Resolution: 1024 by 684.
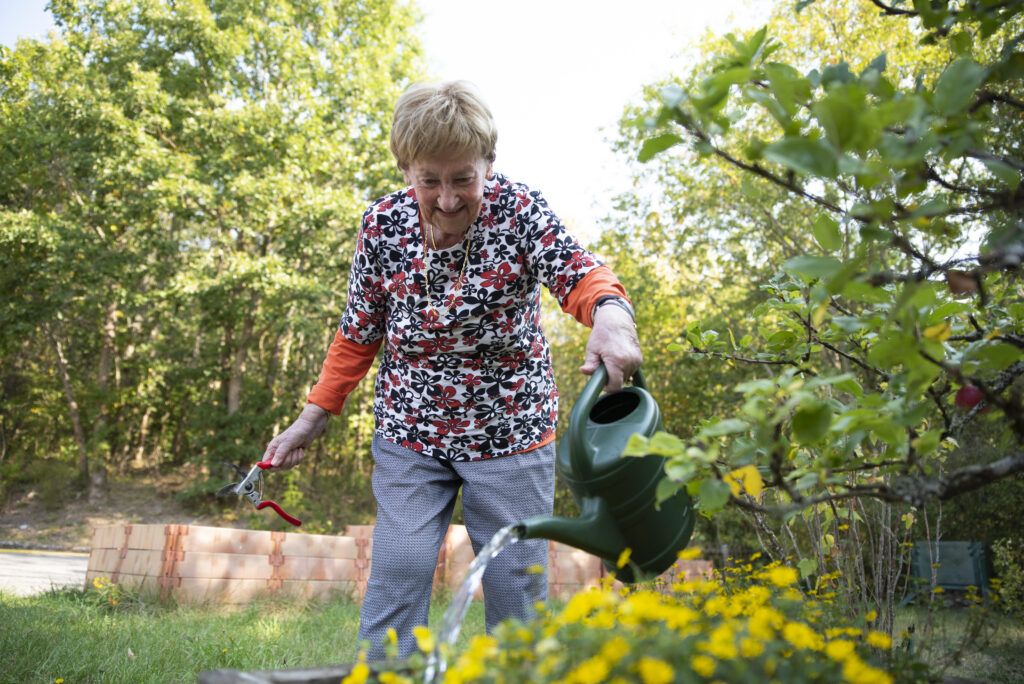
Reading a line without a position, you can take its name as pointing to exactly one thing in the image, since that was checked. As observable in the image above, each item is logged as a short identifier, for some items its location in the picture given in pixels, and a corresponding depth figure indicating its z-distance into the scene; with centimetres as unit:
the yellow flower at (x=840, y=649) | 78
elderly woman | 163
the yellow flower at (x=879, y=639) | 94
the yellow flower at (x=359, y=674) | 78
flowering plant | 72
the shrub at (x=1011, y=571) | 351
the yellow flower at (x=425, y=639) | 81
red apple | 113
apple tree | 77
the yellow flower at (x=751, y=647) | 75
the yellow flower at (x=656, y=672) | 67
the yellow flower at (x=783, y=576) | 87
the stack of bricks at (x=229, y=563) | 379
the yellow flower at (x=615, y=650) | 71
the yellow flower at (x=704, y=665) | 69
